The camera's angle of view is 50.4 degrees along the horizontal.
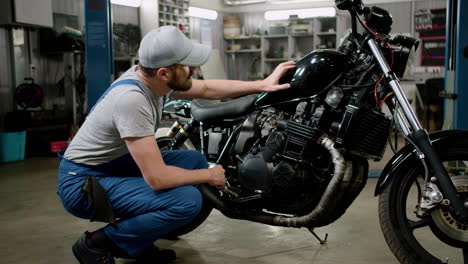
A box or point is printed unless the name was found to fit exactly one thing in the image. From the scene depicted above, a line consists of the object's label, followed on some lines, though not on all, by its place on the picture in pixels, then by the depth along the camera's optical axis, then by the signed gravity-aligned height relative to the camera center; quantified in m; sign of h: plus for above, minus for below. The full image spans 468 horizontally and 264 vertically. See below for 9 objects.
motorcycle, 2.10 -0.34
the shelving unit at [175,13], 9.77 +1.22
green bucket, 6.20 -0.88
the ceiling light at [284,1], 11.37 +1.65
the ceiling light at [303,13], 10.22 +1.27
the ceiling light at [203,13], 11.07 +1.39
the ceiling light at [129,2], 9.29 +1.38
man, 2.02 -0.40
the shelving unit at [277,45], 10.70 +0.64
